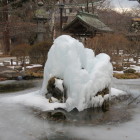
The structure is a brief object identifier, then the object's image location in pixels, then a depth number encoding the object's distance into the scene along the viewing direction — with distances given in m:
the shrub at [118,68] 21.21
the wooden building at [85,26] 22.55
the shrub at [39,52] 21.73
